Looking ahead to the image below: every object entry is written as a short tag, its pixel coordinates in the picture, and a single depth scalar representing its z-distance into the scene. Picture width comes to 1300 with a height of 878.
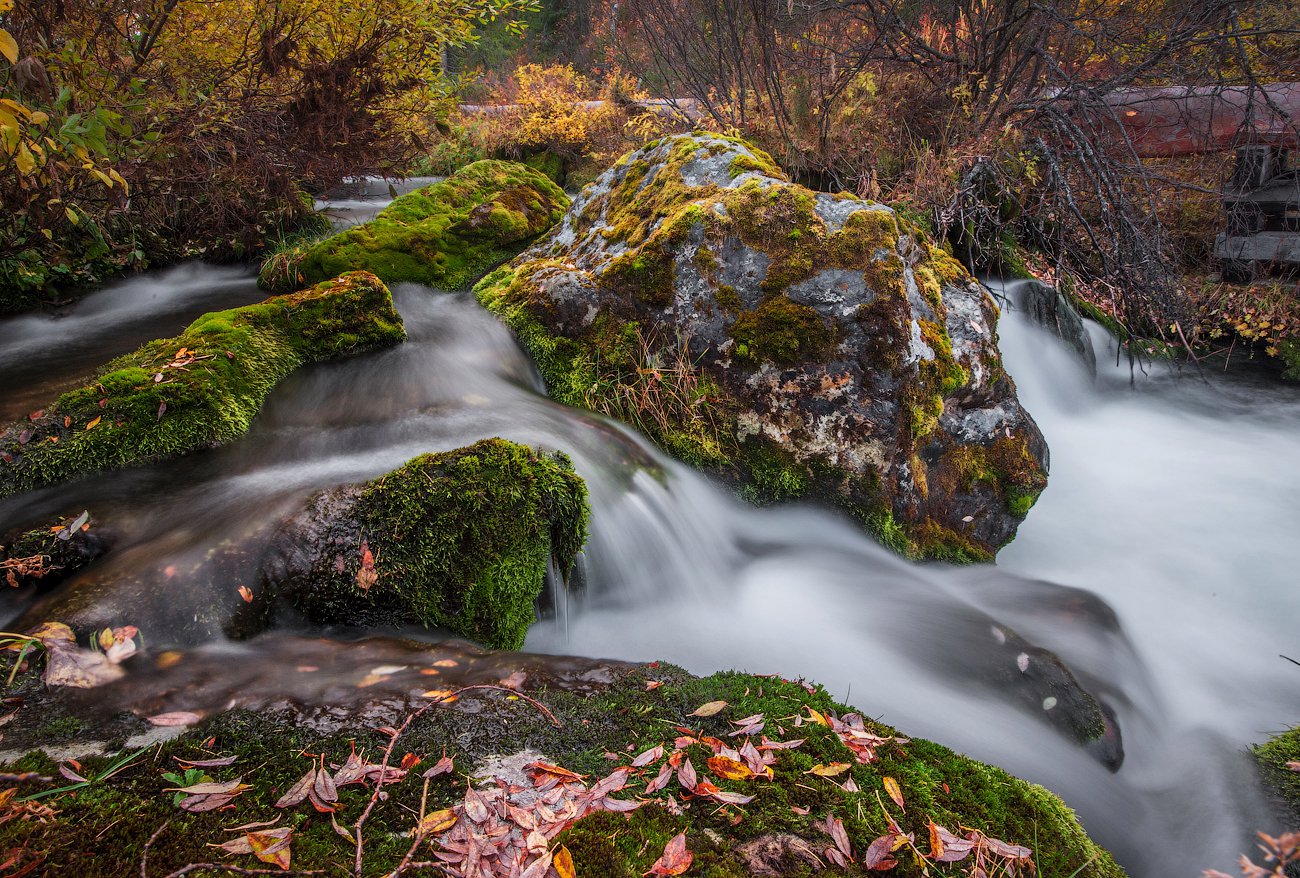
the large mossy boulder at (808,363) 4.38
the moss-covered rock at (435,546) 2.79
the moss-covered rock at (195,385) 3.28
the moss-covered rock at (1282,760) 2.95
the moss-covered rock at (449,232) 6.29
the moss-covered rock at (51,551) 2.62
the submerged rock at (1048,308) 6.98
